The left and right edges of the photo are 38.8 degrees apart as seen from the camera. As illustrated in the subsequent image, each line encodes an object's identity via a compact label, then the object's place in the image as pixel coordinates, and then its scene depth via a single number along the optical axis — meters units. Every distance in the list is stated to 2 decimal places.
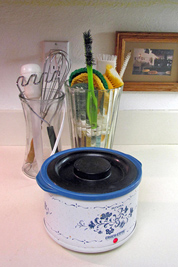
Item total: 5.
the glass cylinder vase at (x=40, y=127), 0.64
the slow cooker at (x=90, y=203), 0.41
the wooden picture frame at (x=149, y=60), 0.76
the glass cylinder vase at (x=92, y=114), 0.62
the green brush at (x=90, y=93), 0.56
